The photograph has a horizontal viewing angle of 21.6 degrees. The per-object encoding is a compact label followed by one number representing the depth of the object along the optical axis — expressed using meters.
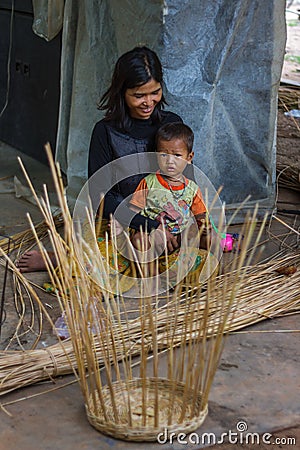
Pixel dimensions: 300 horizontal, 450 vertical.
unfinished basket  2.11
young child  3.06
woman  3.04
